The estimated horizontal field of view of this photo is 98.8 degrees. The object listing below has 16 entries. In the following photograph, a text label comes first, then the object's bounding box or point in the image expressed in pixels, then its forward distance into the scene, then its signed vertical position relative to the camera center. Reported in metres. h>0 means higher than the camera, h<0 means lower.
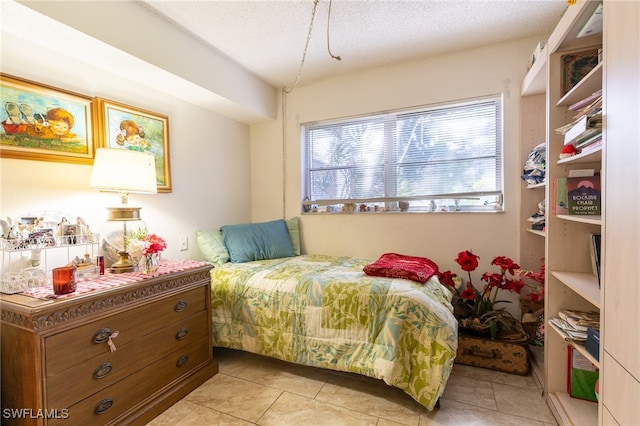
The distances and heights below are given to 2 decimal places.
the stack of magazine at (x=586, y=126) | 1.15 +0.33
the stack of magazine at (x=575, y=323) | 1.28 -0.60
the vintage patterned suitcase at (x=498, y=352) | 1.85 -1.04
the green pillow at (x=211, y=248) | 2.38 -0.37
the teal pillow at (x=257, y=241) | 2.47 -0.34
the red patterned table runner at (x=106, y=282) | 1.22 -0.38
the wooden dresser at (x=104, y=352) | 1.09 -0.68
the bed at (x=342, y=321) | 1.47 -0.72
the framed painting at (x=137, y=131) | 1.80 +0.55
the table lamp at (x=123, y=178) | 1.55 +0.18
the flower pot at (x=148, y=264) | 1.60 -0.34
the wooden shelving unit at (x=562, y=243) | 1.35 -0.23
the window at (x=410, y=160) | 2.33 +0.41
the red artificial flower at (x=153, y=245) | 1.63 -0.22
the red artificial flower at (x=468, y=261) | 2.02 -0.44
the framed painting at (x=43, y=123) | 1.39 +0.48
